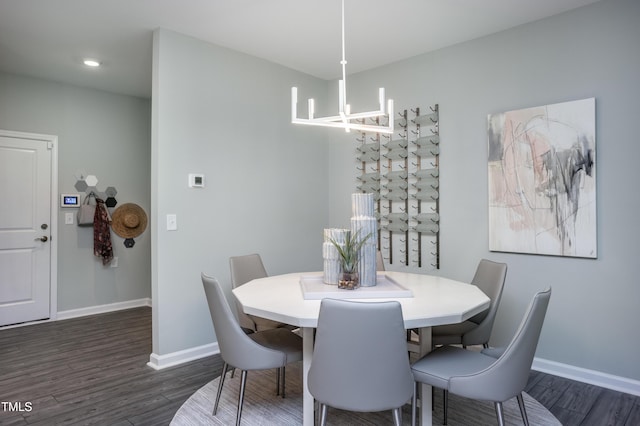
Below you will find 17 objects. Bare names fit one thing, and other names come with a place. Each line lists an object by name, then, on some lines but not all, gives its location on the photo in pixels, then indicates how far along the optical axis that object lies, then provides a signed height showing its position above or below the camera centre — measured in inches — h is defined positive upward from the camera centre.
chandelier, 87.4 +20.4
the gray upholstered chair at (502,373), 67.0 -27.6
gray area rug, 90.7 -46.1
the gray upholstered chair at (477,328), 100.0 -28.6
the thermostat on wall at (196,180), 132.3 +9.3
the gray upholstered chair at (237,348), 81.4 -27.4
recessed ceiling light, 152.4 +54.3
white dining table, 73.9 -18.4
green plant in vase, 91.6 -10.6
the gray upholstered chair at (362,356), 63.2 -22.5
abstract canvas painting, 111.8 +9.0
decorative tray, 85.8 -17.2
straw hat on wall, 193.3 -5.7
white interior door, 164.6 -7.6
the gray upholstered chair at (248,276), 108.0 -19.0
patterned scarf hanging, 185.0 -10.4
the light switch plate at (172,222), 126.7 -3.9
